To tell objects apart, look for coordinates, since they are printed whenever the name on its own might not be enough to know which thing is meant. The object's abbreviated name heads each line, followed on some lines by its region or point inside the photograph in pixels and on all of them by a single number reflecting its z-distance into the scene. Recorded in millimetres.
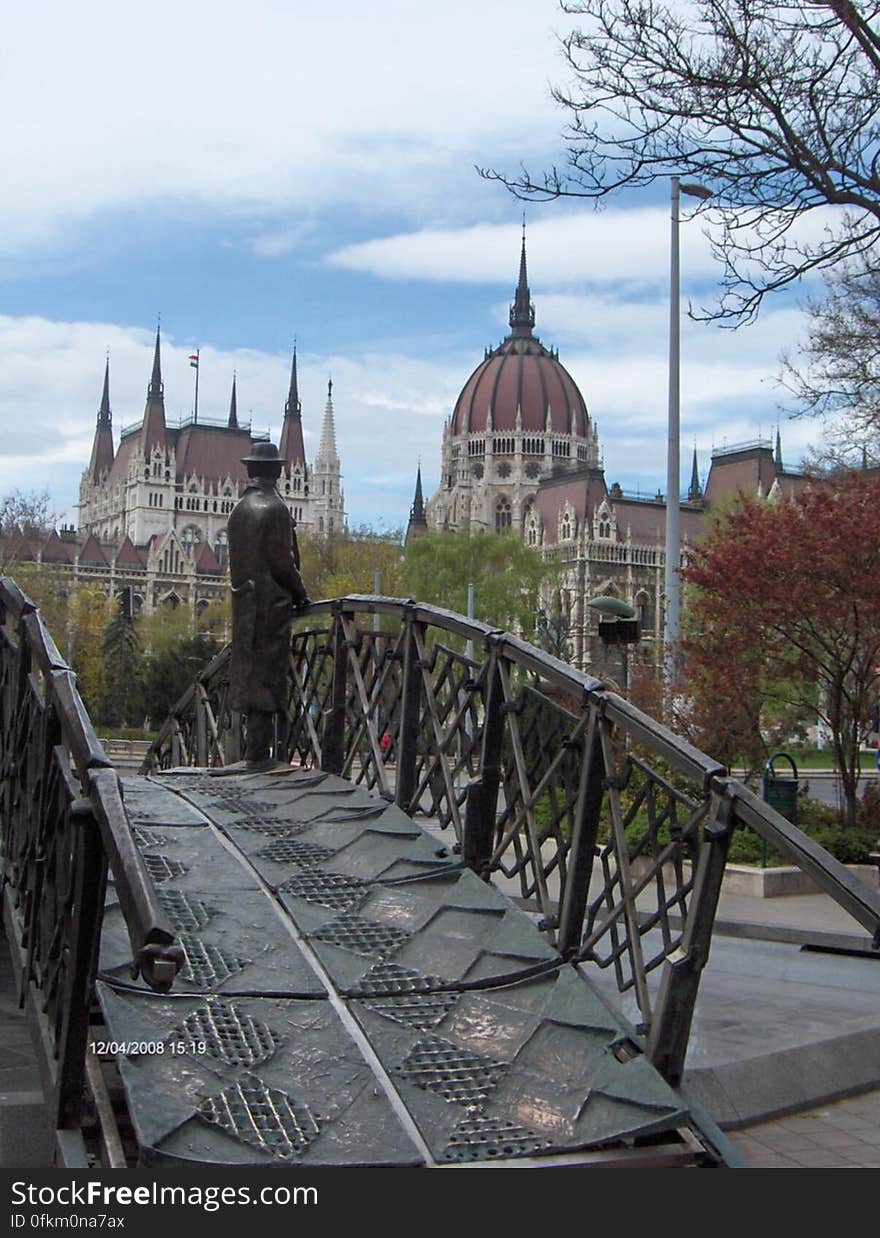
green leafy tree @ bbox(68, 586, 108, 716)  70000
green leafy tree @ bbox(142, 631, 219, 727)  60969
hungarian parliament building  131750
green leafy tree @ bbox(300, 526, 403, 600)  68125
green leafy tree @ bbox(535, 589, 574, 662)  55562
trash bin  16719
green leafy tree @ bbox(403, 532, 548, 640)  68562
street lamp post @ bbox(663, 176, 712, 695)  21375
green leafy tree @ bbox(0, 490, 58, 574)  59875
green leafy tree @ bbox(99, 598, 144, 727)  69250
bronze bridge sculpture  4641
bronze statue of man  8883
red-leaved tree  16734
